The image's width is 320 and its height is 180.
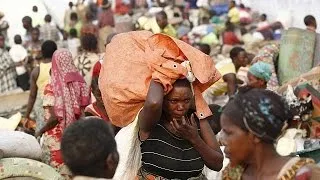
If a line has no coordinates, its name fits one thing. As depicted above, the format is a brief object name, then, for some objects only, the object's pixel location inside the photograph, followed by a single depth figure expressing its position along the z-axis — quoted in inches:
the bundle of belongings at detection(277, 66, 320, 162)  439.4
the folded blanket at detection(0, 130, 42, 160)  380.7
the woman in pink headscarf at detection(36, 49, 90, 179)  449.2
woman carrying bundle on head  297.8
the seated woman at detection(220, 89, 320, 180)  219.1
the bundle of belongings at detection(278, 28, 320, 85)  591.3
